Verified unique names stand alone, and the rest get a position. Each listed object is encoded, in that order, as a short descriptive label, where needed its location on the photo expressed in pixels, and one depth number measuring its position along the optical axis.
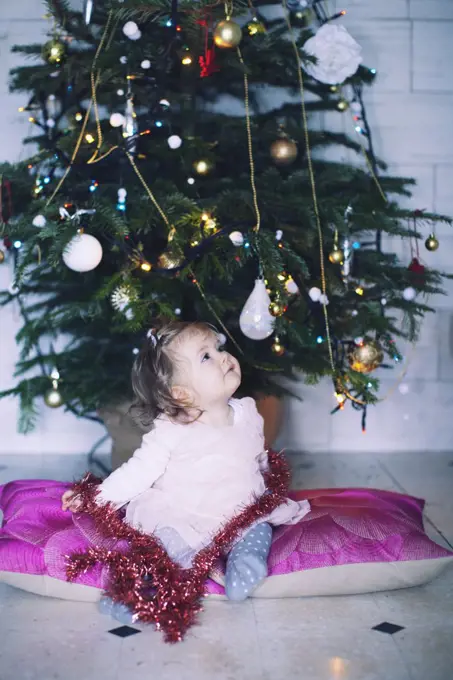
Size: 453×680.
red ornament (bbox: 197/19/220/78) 2.67
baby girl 1.99
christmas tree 2.62
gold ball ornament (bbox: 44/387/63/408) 2.82
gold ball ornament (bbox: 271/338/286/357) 2.74
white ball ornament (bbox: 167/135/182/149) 2.62
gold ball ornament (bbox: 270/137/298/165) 2.80
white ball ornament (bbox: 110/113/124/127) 2.58
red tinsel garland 1.76
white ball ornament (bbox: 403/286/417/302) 2.84
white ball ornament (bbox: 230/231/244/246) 2.56
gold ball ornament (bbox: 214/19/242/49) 2.52
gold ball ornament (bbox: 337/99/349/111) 3.02
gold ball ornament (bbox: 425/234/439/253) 2.90
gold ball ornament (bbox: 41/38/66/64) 2.71
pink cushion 1.91
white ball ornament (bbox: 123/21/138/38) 2.60
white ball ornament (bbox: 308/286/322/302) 2.71
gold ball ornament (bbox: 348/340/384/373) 2.84
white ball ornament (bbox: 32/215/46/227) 2.53
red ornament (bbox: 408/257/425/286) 2.92
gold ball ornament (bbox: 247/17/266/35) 2.73
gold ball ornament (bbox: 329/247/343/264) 2.74
